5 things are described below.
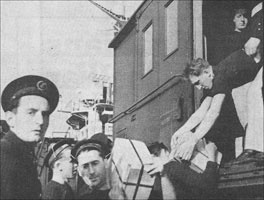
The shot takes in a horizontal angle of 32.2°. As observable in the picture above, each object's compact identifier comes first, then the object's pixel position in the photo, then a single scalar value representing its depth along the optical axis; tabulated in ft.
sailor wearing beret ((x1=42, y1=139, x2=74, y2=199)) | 8.17
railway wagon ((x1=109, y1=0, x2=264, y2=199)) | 9.76
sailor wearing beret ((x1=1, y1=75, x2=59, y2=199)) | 7.79
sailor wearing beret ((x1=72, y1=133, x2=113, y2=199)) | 8.60
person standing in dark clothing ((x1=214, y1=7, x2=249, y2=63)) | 9.70
